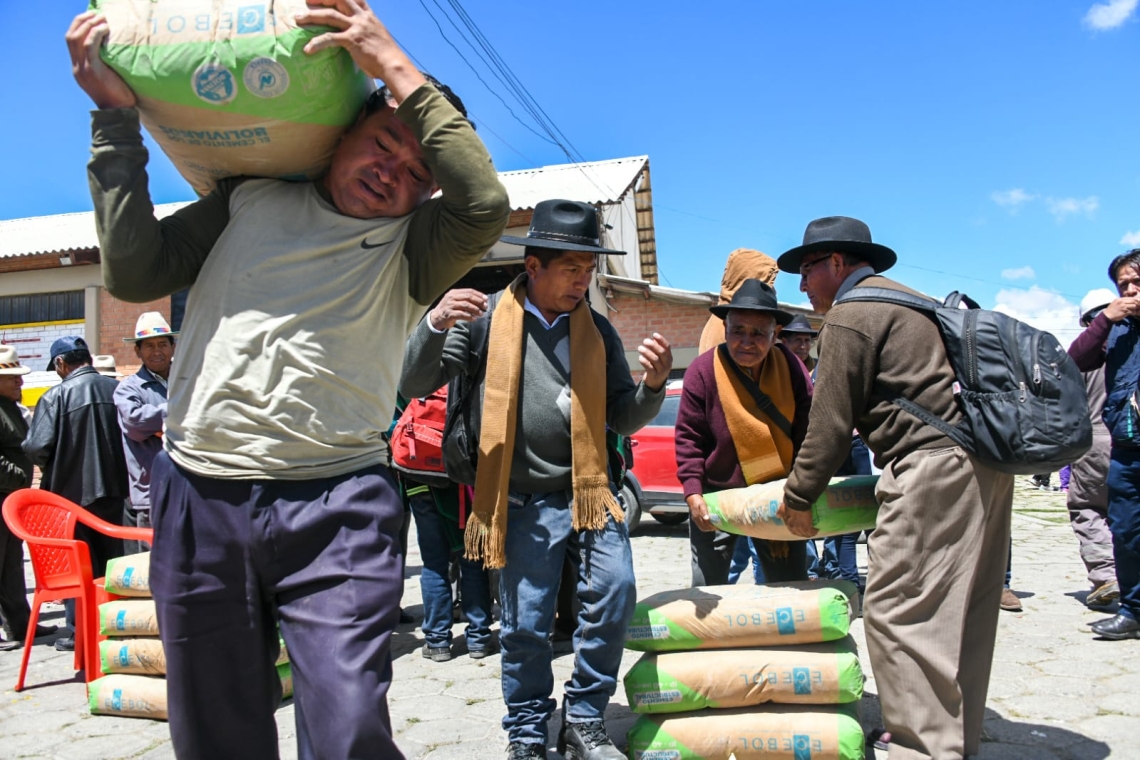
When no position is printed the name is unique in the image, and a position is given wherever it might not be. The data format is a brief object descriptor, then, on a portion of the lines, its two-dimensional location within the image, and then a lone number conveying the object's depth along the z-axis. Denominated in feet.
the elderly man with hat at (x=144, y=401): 17.38
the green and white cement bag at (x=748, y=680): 10.60
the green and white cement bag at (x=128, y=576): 14.07
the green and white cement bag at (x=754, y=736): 10.33
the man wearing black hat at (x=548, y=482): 10.58
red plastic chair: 15.03
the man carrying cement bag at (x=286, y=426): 6.39
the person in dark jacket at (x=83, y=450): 18.98
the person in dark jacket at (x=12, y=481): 19.47
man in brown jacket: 9.69
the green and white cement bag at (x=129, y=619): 13.80
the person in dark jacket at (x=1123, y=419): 16.29
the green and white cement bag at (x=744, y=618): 10.84
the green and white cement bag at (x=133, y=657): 13.70
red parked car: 31.94
